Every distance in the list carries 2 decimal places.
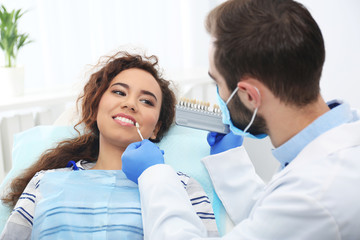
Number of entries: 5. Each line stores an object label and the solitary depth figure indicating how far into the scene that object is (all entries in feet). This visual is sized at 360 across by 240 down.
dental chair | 5.62
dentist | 3.43
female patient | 4.93
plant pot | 7.61
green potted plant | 7.45
